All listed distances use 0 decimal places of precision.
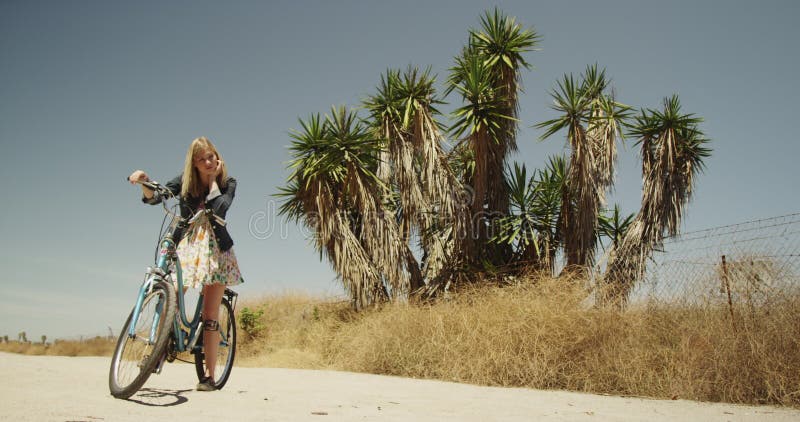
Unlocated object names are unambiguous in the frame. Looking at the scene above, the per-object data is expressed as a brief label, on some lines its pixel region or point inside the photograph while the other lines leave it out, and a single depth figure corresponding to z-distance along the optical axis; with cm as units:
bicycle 325
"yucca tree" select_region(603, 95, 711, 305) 1177
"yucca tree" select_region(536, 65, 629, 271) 1142
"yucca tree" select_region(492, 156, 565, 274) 1192
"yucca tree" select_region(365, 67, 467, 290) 1222
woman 367
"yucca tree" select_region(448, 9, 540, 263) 1193
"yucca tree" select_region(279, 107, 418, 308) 1216
